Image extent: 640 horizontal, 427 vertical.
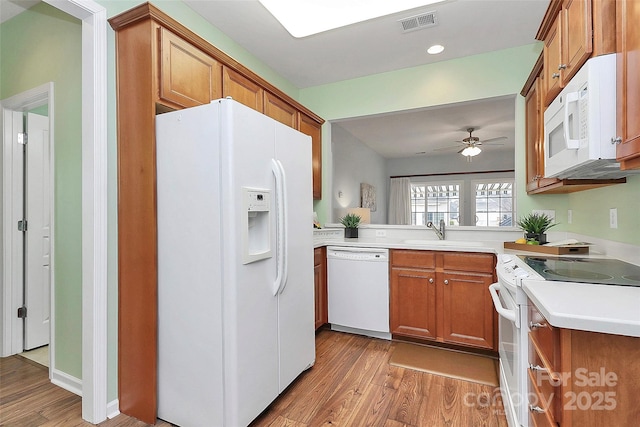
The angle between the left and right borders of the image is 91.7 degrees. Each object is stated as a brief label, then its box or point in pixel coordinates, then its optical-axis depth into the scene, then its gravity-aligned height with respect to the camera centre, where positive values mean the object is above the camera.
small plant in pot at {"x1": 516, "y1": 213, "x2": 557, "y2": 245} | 2.37 -0.12
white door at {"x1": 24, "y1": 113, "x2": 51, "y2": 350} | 2.58 -0.16
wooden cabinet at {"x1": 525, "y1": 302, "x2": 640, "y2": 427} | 0.81 -0.45
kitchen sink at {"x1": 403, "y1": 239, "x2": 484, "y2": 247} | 2.72 -0.28
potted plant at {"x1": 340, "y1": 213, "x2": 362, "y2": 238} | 3.47 -0.14
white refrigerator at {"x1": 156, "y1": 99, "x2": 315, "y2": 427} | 1.53 -0.26
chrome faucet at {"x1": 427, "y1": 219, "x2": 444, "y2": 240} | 3.08 -0.18
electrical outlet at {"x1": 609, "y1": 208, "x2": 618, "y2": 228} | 1.76 -0.04
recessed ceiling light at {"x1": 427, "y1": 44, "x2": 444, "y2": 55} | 2.79 +1.50
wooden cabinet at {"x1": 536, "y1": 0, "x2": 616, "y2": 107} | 1.21 +0.79
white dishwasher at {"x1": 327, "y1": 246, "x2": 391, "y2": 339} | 2.77 -0.70
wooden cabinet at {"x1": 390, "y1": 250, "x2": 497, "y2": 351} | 2.43 -0.70
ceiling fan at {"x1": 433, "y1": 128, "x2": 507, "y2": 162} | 4.89 +1.19
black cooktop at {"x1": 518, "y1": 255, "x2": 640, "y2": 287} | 1.23 -0.27
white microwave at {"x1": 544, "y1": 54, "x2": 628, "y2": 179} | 1.16 +0.36
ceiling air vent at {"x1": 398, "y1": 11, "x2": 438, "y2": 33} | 2.35 +1.49
